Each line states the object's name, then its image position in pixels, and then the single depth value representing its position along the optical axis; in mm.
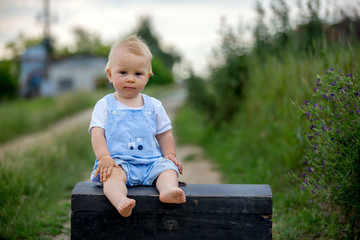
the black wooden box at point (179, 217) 2387
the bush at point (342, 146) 2518
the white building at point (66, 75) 34594
